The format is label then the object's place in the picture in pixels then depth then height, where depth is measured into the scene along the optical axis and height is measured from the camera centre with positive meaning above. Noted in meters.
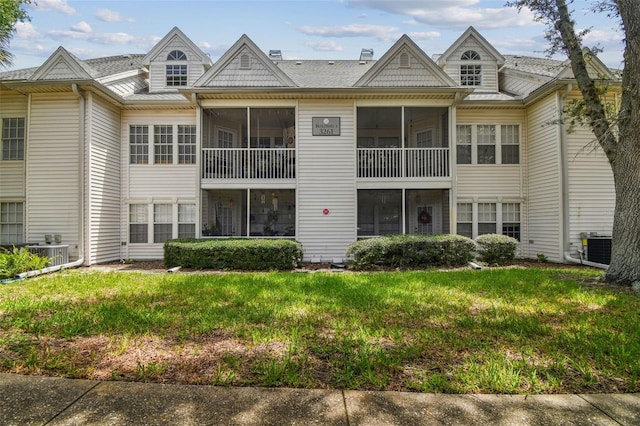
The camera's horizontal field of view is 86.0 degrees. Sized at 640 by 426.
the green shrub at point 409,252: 10.15 -1.00
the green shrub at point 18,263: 8.19 -1.13
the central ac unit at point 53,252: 10.42 -1.07
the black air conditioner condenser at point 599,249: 10.70 -0.96
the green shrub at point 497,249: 10.71 -0.95
